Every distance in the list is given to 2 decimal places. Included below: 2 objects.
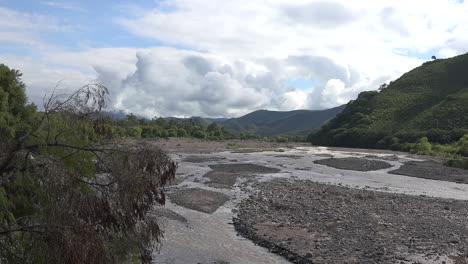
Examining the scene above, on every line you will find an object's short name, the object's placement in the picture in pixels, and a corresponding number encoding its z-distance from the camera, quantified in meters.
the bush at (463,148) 72.90
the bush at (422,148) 81.19
